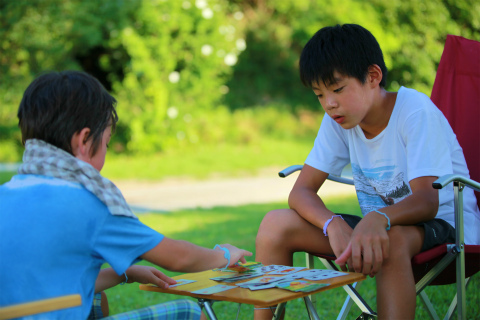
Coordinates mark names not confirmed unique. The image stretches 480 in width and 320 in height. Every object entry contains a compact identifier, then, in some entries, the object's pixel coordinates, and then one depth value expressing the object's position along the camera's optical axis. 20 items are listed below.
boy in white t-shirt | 1.96
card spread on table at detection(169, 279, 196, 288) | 1.78
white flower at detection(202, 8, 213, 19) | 11.58
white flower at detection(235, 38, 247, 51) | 12.20
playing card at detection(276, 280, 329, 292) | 1.55
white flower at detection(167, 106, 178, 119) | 11.50
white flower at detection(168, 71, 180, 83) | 11.62
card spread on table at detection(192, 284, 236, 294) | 1.64
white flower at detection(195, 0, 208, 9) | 11.48
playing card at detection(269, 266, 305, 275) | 1.86
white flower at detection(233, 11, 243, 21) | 14.95
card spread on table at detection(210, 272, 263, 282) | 1.79
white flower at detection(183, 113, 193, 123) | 11.74
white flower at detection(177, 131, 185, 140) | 11.67
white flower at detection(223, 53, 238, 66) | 11.94
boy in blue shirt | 1.45
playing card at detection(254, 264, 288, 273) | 1.91
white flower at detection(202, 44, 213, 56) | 11.65
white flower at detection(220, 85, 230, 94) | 12.27
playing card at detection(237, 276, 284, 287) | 1.68
